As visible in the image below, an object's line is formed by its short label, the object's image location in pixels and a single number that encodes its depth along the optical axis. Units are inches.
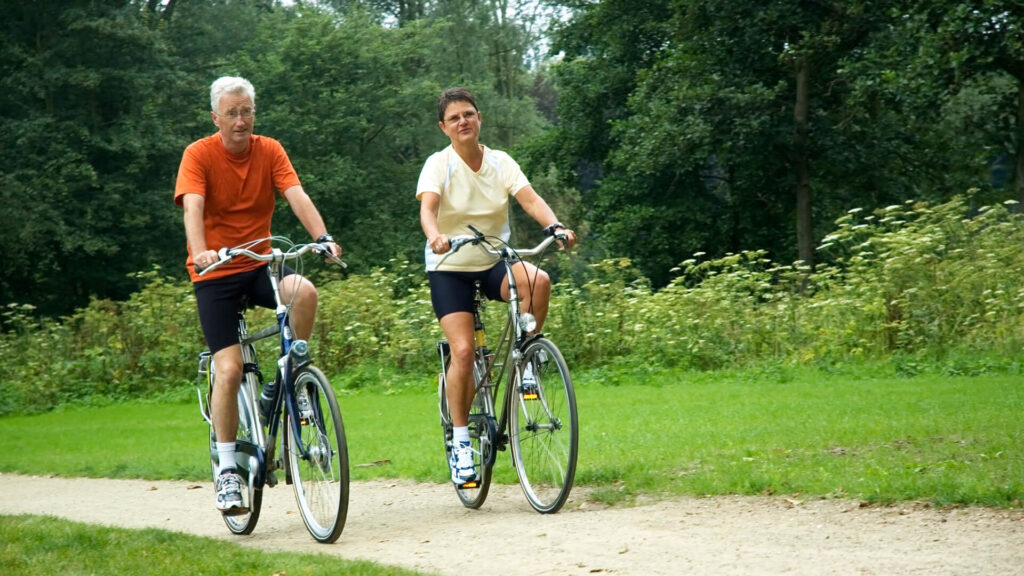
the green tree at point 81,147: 1286.9
